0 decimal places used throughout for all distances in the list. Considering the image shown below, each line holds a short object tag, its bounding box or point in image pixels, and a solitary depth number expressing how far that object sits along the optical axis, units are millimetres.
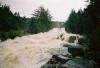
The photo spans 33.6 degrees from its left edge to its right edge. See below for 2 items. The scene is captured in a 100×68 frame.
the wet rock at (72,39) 15338
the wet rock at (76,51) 8086
